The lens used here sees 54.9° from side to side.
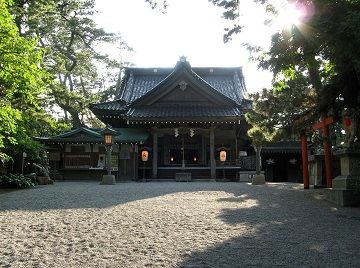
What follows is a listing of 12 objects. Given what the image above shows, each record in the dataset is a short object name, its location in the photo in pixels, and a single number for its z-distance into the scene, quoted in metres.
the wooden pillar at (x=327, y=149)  11.50
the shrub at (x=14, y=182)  14.80
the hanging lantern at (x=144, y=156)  21.78
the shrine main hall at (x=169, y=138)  21.16
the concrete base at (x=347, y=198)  8.49
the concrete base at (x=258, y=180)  16.53
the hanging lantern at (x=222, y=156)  22.00
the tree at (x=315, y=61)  6.42
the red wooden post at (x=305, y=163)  13.74
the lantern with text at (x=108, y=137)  18.03
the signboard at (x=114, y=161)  21.21
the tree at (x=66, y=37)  16.66
